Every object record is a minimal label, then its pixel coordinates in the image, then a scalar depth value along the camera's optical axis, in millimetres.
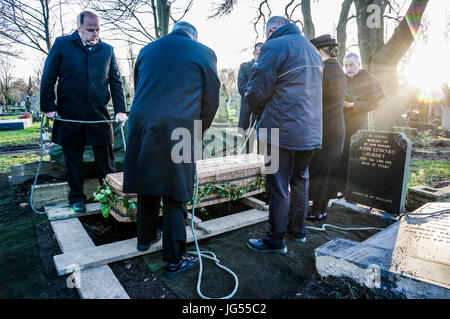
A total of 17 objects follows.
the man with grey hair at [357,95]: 4141
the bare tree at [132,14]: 5973
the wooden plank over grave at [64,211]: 3227
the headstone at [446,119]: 15503
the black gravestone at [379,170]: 3668
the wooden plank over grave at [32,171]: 4629
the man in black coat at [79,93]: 3154
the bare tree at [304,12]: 9312
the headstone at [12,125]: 15386
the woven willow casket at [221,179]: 2961
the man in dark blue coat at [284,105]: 2496
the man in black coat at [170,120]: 2104
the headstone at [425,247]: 1812
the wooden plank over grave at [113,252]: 2283
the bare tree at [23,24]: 10438
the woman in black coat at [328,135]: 3242
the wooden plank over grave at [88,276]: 1996
